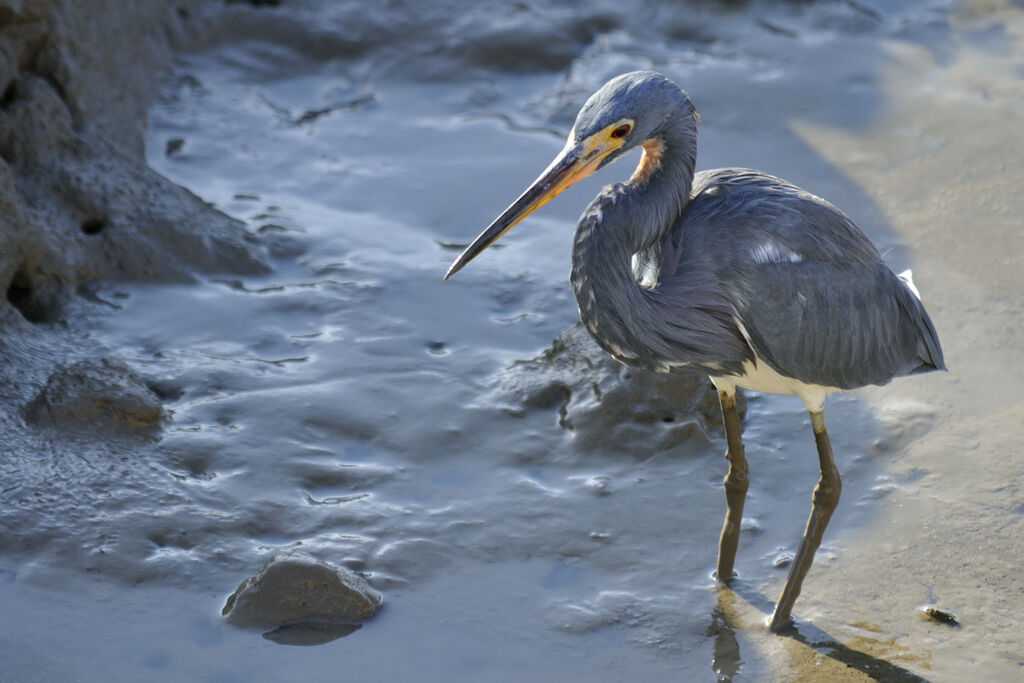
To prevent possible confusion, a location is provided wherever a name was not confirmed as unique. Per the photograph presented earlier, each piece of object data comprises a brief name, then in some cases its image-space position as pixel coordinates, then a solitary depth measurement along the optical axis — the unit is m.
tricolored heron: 8.04
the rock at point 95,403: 9.94
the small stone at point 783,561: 9.51
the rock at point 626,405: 10.63
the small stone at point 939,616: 8.80
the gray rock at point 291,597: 8.55
